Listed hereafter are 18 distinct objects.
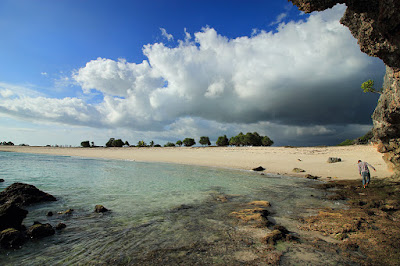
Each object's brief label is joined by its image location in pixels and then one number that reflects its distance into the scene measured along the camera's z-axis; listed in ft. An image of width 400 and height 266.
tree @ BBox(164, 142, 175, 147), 315.78
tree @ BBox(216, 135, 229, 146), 321.32
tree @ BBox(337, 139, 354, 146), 222.09
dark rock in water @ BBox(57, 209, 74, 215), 27.30
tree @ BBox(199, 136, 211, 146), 329.11
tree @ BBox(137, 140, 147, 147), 356.05
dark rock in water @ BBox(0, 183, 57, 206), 30.58
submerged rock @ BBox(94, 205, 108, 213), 27.98
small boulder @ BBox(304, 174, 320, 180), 70.14
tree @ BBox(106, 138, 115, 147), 346.40
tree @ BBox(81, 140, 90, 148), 354.19
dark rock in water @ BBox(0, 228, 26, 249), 17.15
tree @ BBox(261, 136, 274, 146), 300.61
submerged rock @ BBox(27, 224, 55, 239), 19.35
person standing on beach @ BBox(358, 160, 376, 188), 50.80
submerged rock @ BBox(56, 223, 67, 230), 21.84
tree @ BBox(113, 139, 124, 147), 341.62
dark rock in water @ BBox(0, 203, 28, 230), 19.47
